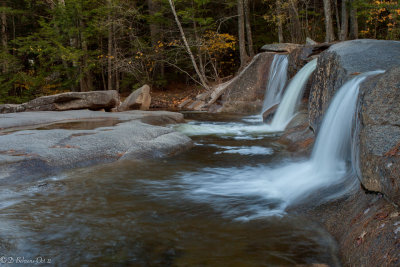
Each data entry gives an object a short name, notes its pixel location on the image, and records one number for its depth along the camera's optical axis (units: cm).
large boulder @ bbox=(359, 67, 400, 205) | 254
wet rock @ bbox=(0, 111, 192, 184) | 468
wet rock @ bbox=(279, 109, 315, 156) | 610
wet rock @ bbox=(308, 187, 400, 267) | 216
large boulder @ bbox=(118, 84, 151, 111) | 1481
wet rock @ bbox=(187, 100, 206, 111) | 1589
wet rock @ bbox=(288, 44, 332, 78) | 1035
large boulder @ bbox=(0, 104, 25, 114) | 1170
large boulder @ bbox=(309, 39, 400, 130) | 502
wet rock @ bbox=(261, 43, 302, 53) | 1383
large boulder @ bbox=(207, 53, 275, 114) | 1380
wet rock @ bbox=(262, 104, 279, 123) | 1022
